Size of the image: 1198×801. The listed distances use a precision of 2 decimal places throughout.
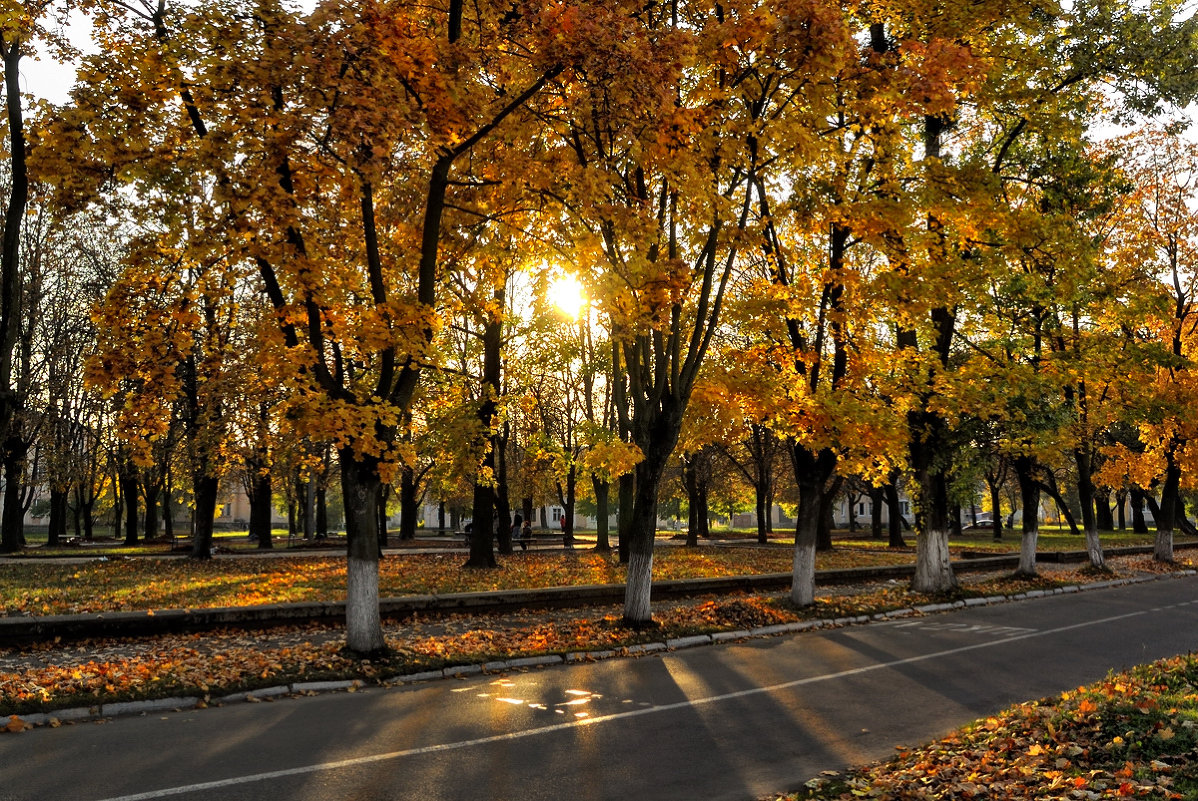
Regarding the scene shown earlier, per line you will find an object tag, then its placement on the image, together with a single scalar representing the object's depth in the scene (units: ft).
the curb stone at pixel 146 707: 26.53
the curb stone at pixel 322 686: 30.26
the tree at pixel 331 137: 30.60
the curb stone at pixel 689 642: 41.34
